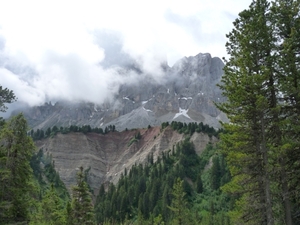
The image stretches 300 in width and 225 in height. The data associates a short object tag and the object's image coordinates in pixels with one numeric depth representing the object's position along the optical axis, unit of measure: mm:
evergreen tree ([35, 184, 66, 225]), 33712
